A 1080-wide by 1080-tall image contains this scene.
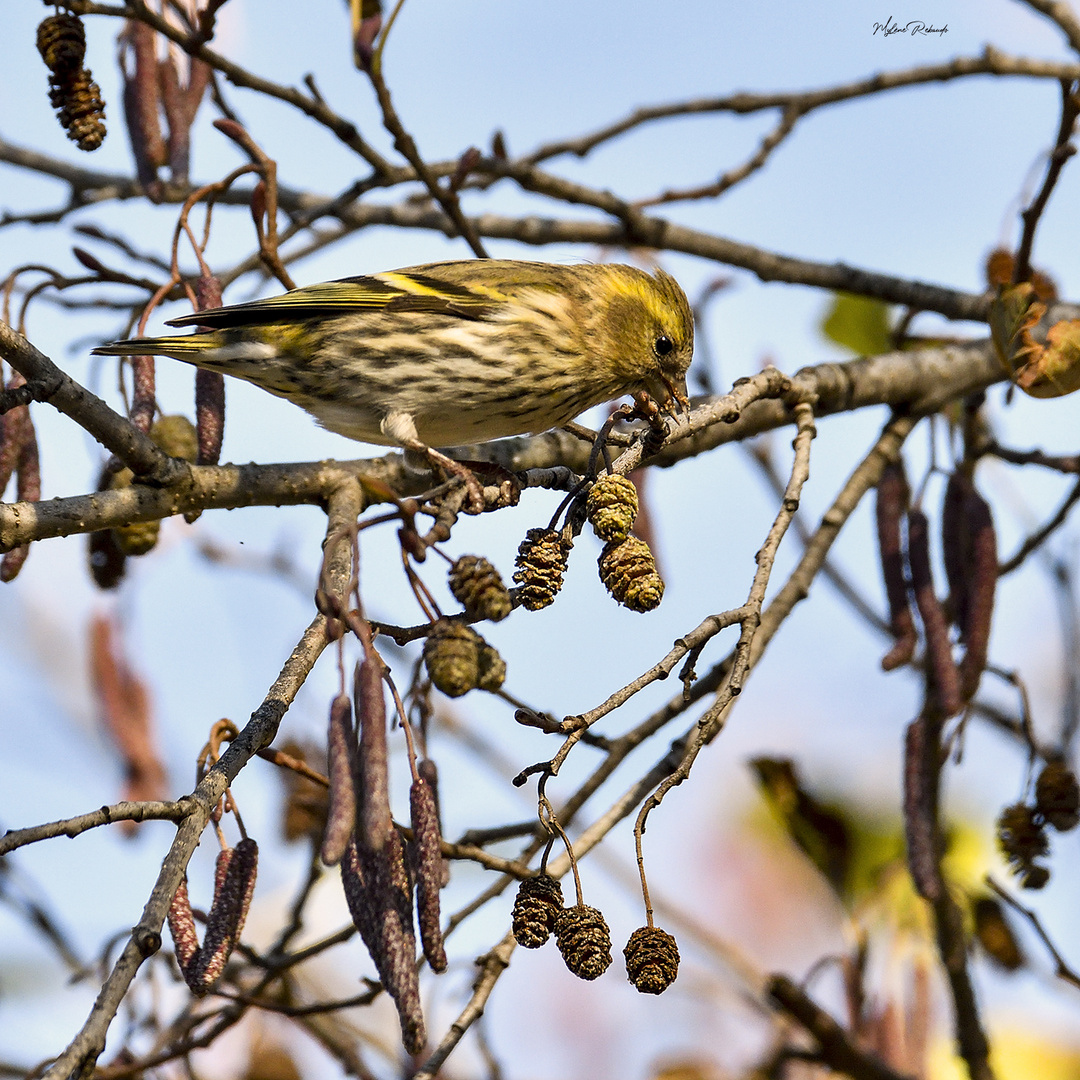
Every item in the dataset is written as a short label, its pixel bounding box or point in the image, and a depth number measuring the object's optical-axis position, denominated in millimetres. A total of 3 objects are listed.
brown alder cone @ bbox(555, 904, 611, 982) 4074
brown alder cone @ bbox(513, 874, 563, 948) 4242
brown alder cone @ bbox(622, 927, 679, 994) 3971
